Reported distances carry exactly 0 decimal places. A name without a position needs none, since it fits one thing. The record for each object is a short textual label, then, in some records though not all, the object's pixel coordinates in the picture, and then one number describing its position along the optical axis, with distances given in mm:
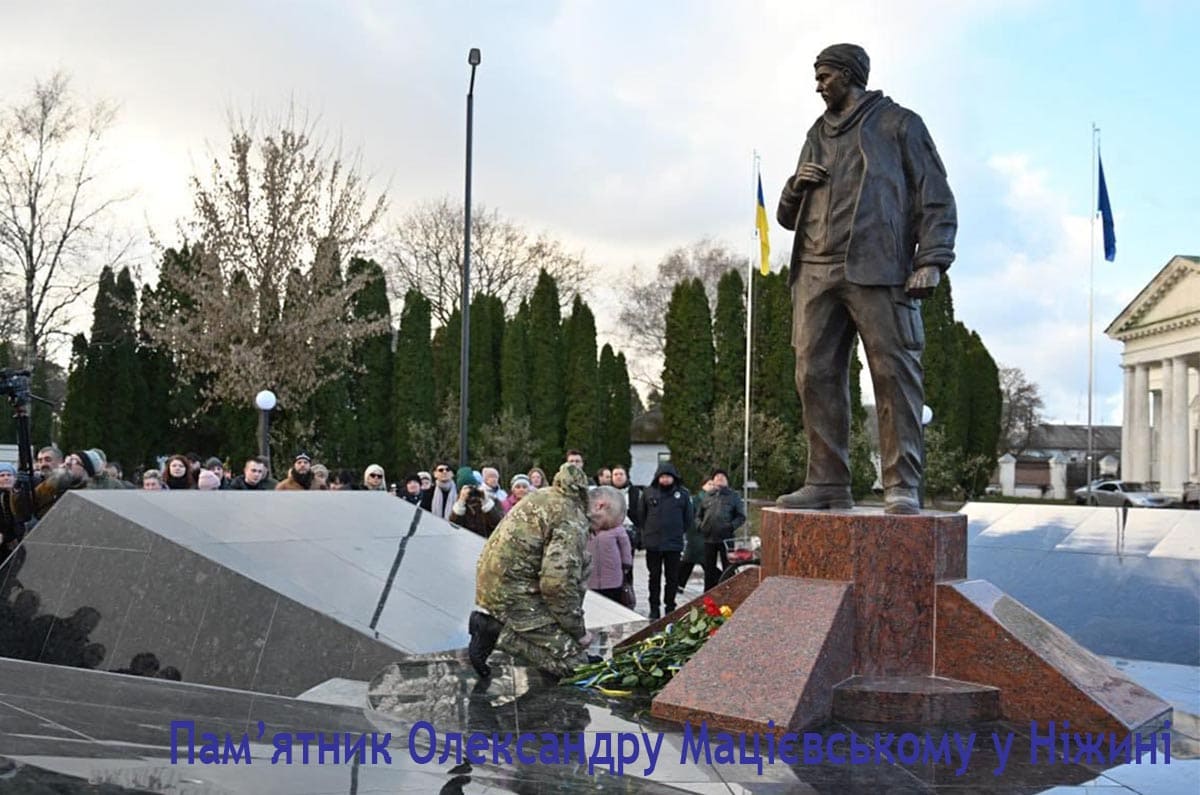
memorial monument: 5098
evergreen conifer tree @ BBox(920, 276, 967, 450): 37812
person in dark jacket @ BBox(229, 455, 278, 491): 11305
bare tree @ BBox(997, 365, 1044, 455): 69562
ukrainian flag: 22641
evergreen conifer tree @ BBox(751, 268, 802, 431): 35625
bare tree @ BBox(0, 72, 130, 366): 30828
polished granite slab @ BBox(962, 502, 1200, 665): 8461
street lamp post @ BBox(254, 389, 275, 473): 17500
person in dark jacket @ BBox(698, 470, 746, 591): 12523
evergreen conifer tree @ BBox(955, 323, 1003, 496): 39688
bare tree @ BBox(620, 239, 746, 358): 51562
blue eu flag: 27031
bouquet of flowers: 5730
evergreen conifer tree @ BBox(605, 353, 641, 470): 37531
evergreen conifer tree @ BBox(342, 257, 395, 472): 32875
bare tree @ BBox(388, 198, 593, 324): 43281
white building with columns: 54812
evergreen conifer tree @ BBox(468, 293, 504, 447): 36156
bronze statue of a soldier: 5828
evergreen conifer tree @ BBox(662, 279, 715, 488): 36250
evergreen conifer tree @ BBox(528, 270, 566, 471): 36000
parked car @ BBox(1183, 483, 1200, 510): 30109
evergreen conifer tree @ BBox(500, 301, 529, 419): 35688
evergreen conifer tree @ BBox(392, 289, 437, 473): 33625
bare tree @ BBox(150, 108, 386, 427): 23781
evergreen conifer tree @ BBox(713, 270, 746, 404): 37031
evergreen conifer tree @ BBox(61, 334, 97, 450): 30172
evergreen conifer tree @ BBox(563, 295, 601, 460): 35969
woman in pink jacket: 10336
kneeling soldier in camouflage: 5699
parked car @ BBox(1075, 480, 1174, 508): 39625
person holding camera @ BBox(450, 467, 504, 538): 10883
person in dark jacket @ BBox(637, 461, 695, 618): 12148
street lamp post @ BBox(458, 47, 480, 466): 17703
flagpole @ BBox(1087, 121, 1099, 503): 26442
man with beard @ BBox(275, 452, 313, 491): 11320
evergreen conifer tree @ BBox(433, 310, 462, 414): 35125
